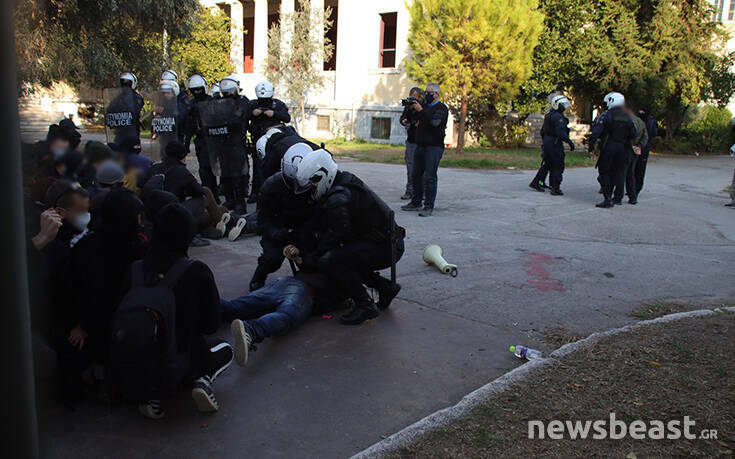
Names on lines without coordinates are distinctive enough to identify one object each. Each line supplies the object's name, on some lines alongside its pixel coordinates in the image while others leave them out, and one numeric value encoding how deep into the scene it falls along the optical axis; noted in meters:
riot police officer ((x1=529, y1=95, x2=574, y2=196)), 11.68
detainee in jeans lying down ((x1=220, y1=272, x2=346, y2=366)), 4.01
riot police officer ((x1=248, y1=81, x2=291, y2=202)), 8.33
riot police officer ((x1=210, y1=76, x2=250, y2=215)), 8.73
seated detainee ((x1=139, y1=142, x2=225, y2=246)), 6.64
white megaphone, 6.04
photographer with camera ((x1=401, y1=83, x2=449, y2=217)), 9.21
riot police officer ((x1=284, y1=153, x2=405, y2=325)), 4.42
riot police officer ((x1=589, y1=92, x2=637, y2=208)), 10.37
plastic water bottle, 4.01
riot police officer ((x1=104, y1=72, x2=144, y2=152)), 8.09
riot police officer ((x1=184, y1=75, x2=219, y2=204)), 9.15
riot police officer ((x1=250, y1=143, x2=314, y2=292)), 4.86
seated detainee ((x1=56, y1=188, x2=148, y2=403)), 3.22
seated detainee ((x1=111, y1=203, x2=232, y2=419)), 2.96
